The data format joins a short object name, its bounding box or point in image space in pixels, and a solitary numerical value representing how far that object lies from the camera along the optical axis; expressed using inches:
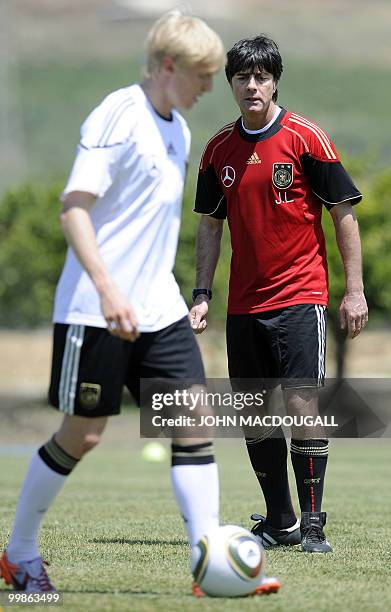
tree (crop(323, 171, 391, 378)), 3388.3
